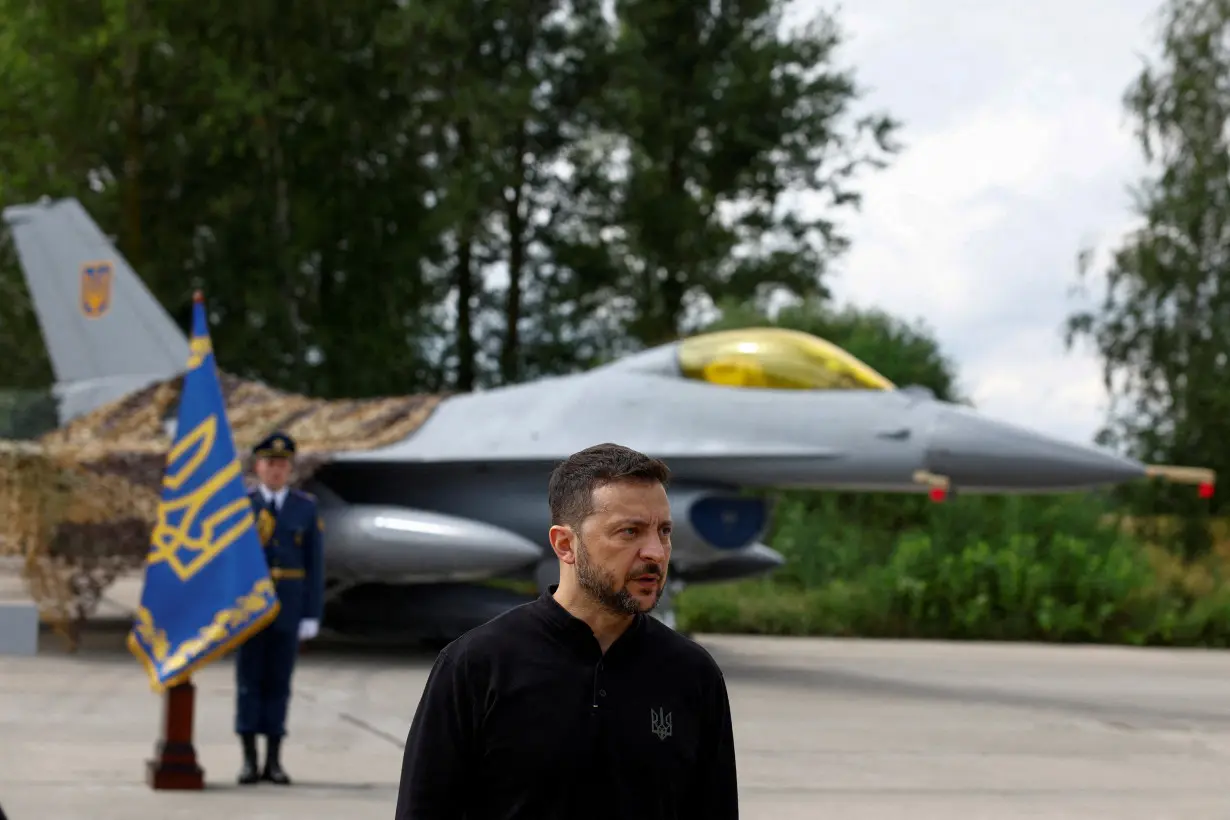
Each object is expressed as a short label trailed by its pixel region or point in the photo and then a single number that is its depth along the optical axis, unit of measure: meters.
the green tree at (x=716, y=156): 28.52
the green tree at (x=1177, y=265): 26.53
